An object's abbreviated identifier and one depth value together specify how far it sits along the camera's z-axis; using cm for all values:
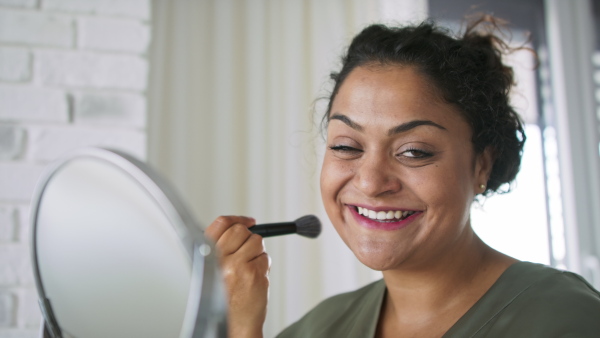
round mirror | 34
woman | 90
